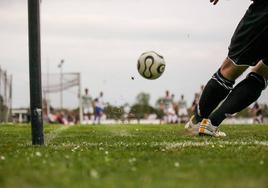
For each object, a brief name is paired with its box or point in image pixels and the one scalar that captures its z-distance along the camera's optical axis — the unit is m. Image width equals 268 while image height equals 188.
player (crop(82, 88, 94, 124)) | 34.67
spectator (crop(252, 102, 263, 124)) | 37.22
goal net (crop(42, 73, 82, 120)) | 42.50
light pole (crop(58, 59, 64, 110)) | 42.45
